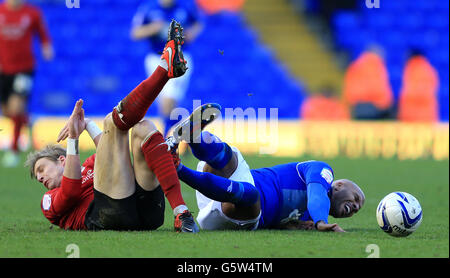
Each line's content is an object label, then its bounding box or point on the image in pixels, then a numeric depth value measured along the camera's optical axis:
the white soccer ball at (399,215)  9.52
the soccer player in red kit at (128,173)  8.94
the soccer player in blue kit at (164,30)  21.86
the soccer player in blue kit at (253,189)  9.37
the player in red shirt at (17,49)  22.50
